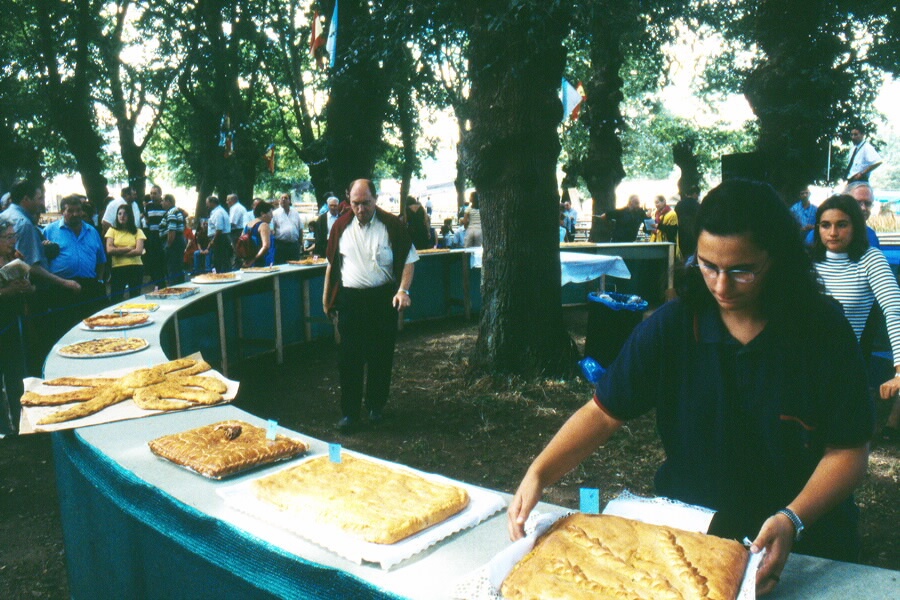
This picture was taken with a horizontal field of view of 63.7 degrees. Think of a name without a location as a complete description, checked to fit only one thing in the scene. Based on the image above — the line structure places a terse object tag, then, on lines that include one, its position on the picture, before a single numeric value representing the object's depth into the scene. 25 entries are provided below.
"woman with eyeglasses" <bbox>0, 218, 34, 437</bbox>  5.66
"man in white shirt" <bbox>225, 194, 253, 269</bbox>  15.46
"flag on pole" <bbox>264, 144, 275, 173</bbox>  28.27
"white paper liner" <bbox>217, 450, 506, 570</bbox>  1.69
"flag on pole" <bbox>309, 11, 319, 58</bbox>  9.65
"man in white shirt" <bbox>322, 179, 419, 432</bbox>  5.88
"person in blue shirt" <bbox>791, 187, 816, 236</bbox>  12.48
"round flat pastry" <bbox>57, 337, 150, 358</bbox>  4.18
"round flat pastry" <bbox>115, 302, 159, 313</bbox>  5.82
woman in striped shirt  4.16
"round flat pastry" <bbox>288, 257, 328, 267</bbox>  10.04
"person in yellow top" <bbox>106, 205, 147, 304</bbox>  9.73
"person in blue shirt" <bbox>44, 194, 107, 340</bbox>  7.16
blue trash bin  7.77
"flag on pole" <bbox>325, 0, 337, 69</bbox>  8.77
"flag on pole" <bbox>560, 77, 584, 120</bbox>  11.90
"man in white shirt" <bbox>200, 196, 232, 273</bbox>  15.10
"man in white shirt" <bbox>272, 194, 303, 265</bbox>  12.44
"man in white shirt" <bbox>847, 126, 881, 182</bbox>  11.66
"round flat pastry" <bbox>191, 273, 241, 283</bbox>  8.12
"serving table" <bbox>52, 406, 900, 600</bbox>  1.60
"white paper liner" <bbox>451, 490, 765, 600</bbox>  1.46
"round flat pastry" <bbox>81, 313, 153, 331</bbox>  5.01
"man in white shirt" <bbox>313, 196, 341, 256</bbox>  11.97
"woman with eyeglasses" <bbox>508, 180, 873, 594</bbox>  1.69
